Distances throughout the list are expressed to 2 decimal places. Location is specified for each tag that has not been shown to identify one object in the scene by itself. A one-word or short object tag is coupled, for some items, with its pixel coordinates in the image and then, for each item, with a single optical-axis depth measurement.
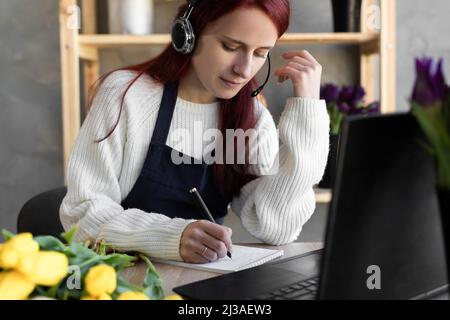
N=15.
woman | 1.09
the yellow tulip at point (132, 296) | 0.48
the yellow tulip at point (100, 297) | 0.49
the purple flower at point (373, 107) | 1.84
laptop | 0.48
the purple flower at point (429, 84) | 0.44
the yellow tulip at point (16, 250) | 0.46
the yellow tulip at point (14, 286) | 0.46
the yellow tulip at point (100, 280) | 0.49
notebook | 0.89
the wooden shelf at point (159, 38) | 1.82
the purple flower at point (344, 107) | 1.83
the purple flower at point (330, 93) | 1.88
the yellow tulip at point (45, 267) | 0.46
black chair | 1.30
